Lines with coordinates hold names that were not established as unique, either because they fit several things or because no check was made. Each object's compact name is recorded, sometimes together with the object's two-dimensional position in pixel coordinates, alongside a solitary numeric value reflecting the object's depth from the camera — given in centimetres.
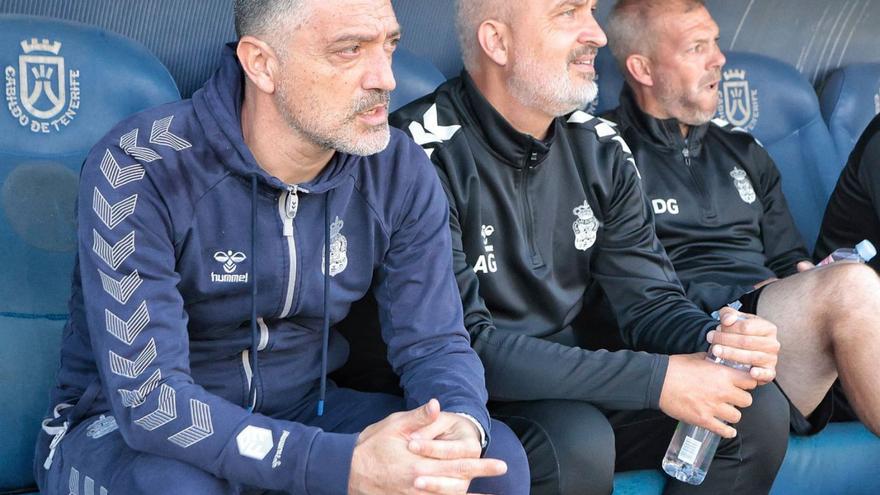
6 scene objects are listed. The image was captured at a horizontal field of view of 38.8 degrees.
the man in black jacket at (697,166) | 273
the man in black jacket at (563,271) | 200
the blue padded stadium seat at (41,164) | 202
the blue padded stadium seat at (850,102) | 332
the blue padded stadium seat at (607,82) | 304
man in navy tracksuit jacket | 160
